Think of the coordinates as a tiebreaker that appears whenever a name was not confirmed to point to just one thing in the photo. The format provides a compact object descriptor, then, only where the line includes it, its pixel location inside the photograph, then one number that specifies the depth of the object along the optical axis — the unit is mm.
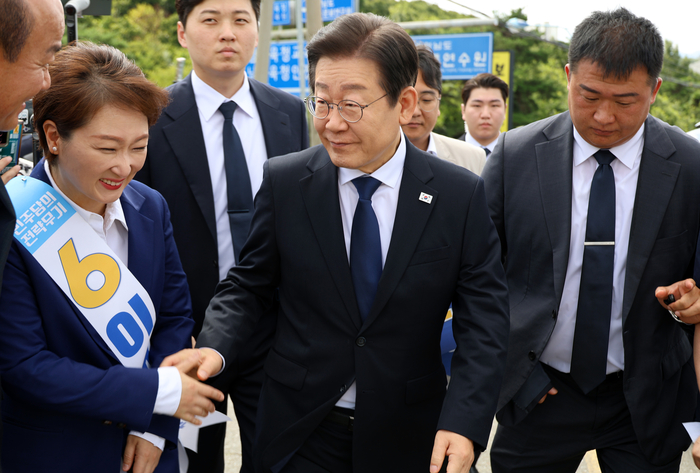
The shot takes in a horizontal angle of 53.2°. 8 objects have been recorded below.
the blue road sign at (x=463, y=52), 19219
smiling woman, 2014
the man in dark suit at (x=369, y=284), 2197
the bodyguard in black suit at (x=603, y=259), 2549
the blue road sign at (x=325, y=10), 18284
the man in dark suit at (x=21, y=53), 1838
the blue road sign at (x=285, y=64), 21266
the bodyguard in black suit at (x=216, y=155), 3135
